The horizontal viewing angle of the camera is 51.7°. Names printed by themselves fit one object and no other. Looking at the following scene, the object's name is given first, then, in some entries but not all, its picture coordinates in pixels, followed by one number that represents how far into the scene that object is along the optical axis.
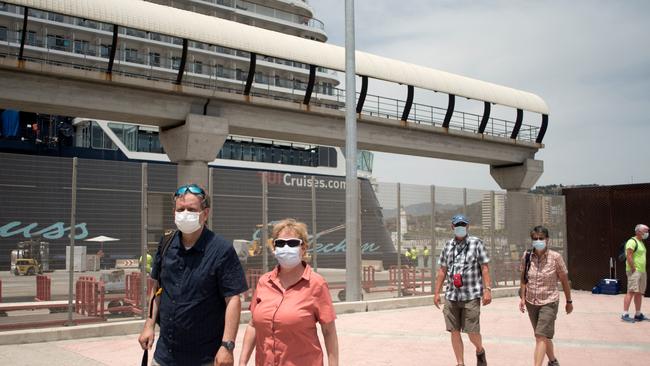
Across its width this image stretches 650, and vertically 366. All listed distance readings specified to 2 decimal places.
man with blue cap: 7.34
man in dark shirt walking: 4.14
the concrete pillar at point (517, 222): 20.03
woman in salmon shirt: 3.95
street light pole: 14.84
